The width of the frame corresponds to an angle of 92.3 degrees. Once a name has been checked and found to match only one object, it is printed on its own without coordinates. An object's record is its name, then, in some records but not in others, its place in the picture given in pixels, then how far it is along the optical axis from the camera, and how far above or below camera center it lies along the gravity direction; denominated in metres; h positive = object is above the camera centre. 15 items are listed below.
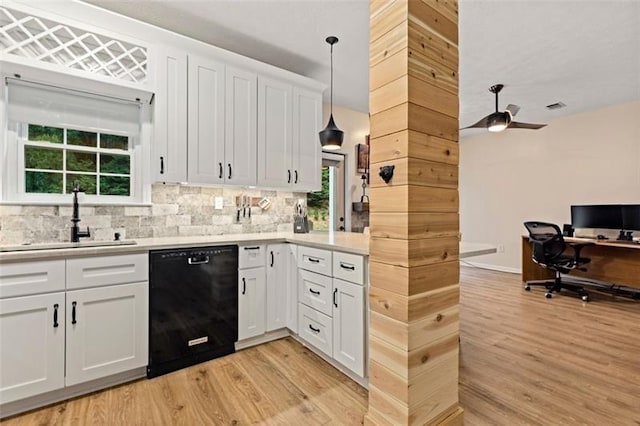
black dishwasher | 2.18 -0.70
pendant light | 2.90 +0.74
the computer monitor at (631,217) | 4.25 -0.05
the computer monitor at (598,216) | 4.45 -0.04
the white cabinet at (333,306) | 1.99 -0.67
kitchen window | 2.28 +0.55
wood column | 1.44 -0.01
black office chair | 4.26 -0.57
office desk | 4.11 -0.70
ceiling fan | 3.56 +1.13
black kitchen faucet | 2.29 -0.07
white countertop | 1.83 -0.22
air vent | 4.55 +1.63
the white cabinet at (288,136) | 3.08 +0.82
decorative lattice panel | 2.06 +1.22
